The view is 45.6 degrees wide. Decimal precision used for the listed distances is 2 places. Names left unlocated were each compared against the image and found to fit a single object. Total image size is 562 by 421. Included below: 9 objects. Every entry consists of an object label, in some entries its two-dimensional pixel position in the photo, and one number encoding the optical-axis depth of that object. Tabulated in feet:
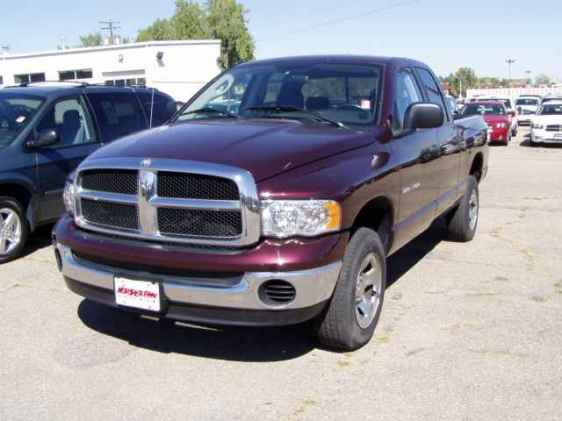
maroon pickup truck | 12.09
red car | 72.02
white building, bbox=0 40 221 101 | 127.34
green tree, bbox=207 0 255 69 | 204.23
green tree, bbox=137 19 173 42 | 221.25
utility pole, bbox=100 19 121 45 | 274.16
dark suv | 21.61
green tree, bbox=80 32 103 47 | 326.03
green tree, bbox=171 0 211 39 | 207.41
